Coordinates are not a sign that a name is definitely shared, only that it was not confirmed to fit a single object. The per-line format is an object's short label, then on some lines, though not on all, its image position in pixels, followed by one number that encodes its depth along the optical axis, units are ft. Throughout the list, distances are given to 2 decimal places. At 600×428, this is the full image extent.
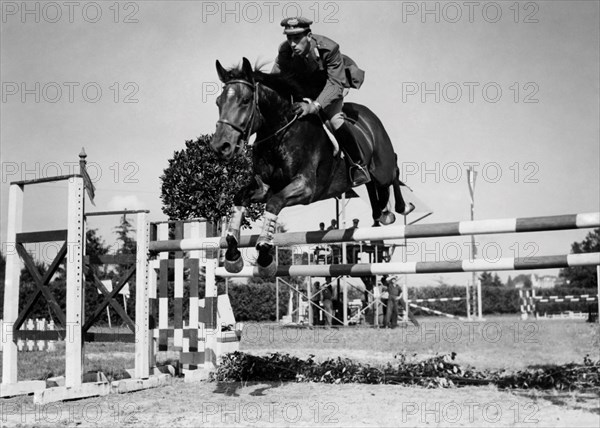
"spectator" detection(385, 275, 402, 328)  57.26
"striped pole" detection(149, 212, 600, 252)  14.52
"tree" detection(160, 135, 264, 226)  46.47
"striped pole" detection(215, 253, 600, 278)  15.53
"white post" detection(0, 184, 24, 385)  20.59
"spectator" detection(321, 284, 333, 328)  62.83
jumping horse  15.60
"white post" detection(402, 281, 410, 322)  64.28
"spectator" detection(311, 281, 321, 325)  68.34
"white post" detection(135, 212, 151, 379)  21.63
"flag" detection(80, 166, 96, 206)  22.28
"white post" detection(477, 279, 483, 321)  69.10
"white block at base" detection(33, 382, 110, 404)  18.21
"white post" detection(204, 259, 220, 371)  22.82
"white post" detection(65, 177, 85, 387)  19.29
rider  17.06
